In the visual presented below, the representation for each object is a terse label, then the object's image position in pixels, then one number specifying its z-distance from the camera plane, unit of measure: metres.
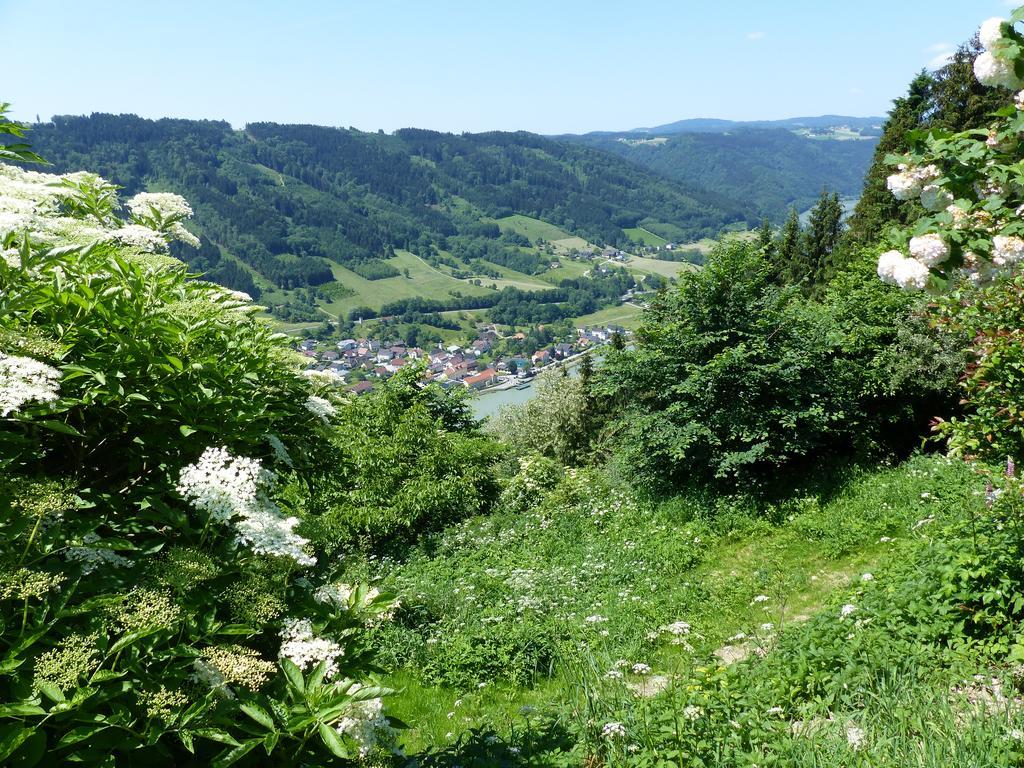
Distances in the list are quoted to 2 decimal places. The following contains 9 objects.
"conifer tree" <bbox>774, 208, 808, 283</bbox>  36.47
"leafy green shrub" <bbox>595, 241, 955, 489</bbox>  12.00
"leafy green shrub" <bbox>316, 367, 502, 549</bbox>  14.77
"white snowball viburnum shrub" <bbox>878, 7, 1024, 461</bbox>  2.84
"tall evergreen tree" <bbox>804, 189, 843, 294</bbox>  37.03
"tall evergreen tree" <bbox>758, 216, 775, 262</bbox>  31.67
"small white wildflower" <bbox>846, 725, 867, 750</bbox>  3.36
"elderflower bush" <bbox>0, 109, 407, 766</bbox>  2.21
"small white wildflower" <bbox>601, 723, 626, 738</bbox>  3.62
